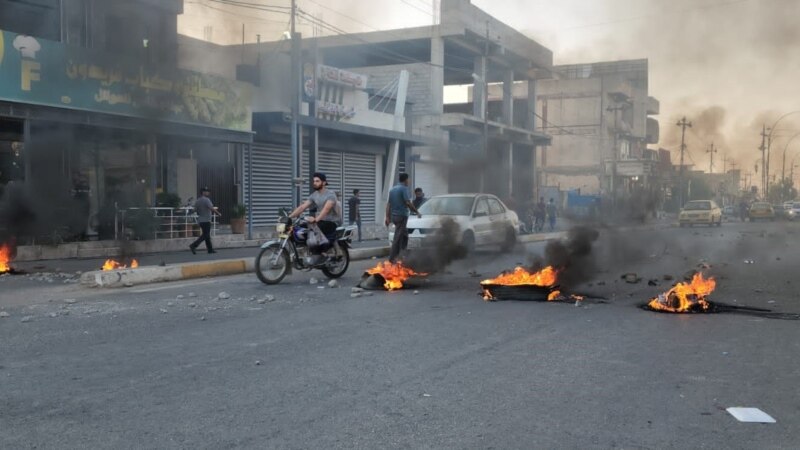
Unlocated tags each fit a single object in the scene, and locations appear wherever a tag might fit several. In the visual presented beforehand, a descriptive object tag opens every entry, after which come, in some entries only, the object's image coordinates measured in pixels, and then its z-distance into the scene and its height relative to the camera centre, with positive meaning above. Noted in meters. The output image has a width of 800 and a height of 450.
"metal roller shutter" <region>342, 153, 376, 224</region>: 27.17 +1.15
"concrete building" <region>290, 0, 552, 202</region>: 25.97 +6.37
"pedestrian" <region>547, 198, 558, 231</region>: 27.68 -0.25
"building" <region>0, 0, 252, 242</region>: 12.94 +2.11
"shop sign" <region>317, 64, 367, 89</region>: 23.27 +4.74
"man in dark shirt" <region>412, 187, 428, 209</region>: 16.47 +0.21
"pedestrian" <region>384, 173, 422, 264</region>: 11.30 -0.05
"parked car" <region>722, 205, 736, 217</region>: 43.79 -0.24
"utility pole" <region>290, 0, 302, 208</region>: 18.28 +2.91
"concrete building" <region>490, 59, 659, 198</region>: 23.62 +4.30
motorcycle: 9.84 -0.75
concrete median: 9.73 -1.10
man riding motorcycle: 10.07 -0.02
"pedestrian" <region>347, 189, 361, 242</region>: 19.20 -0.06
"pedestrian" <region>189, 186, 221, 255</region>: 14.38 -0.10
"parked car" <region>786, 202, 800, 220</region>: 36.76 -0.25
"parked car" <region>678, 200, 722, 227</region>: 30.06 -0.26
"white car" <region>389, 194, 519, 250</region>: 14.70 -0.31
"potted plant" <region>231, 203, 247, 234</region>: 18.98 -0.36
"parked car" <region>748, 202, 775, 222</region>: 36.75 -0.20
